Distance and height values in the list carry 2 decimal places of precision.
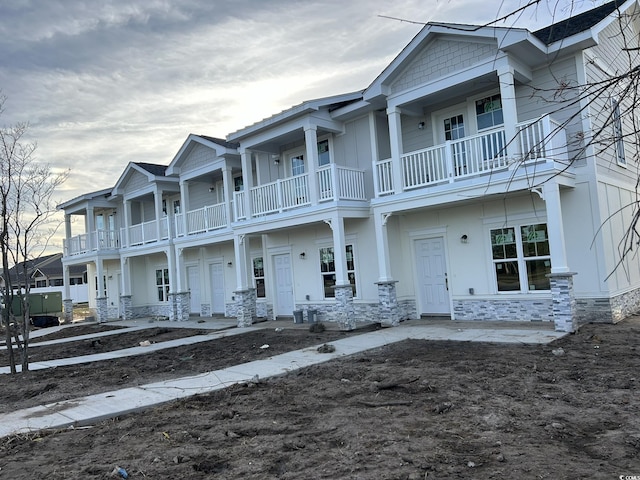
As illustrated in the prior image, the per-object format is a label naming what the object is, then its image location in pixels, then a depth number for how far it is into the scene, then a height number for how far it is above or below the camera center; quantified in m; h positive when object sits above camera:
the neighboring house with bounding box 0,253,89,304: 45.19 +1.69
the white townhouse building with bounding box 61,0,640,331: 10.35 +1.73
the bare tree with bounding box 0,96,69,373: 9.08 +1.42
